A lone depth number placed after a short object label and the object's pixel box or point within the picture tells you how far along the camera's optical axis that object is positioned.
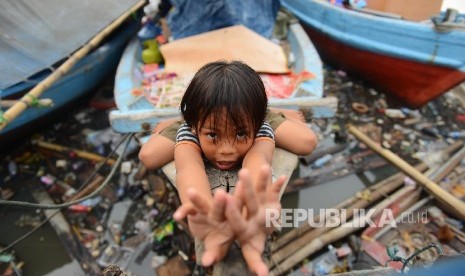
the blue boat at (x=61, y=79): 2.84
